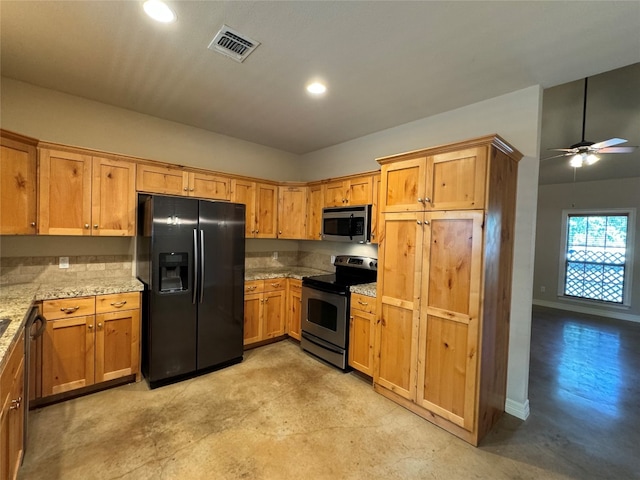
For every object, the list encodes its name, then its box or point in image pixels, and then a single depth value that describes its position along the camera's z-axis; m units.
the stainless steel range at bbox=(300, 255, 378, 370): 3.13
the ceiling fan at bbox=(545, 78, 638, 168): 3.24
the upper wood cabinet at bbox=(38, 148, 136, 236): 2.51
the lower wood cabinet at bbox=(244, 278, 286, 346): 3.58
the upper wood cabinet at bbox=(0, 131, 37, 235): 2.23
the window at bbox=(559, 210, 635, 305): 5.79
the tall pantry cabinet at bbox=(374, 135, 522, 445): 2.08
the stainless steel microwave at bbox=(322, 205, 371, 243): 3.26
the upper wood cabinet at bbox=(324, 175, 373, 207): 3.33
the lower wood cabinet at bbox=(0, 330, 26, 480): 1.27
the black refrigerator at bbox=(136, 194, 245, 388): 2.70
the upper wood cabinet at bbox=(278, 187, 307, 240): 4.12
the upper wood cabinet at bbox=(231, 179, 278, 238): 3.73
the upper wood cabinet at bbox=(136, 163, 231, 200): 3.00
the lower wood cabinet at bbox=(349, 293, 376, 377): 2.89
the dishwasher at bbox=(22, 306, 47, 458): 1.78
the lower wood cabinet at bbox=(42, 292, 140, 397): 2.35
